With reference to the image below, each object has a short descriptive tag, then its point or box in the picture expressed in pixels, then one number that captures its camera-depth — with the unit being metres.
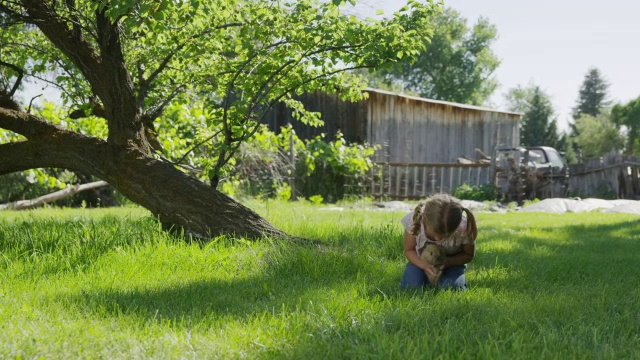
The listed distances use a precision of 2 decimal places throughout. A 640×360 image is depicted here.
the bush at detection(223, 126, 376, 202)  15.88
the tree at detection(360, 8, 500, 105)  59.25
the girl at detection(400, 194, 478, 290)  4.99
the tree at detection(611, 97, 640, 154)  56.94
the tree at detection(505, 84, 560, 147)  54.00
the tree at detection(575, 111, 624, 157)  59.69
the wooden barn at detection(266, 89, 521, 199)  21.77
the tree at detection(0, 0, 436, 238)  6.99
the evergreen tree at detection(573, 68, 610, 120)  76.75
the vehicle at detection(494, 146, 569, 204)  20.06
